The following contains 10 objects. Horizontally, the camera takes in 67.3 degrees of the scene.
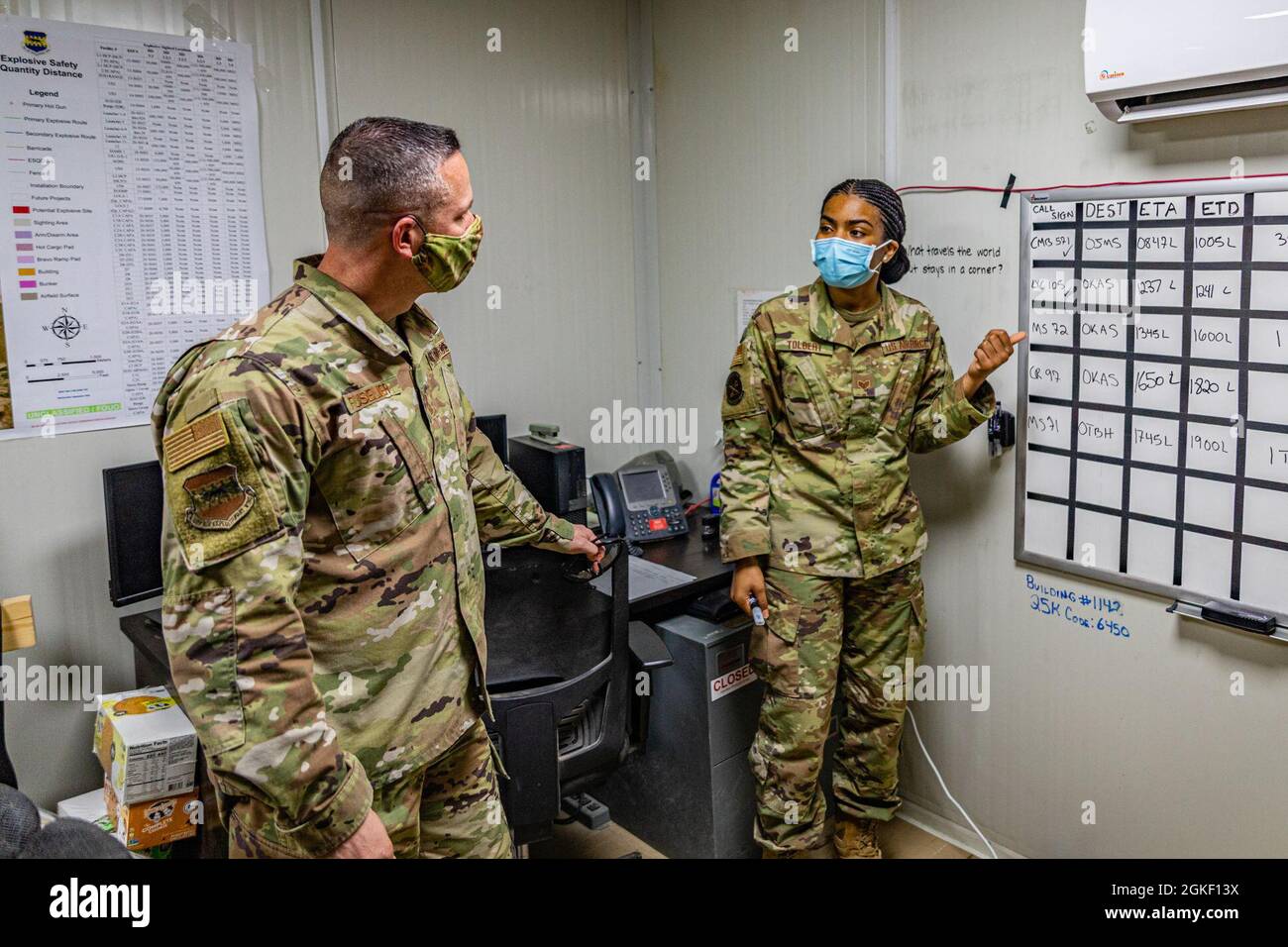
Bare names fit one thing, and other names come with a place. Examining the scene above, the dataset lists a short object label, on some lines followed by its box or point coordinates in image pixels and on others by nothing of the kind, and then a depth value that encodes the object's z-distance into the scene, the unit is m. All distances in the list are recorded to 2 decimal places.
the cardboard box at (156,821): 1.88
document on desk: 2.33
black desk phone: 2.76
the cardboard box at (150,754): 1.86
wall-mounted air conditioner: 1.63
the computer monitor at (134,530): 2.02
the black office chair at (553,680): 1.81
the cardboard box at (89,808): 1.98
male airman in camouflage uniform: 1.12
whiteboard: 1.82
